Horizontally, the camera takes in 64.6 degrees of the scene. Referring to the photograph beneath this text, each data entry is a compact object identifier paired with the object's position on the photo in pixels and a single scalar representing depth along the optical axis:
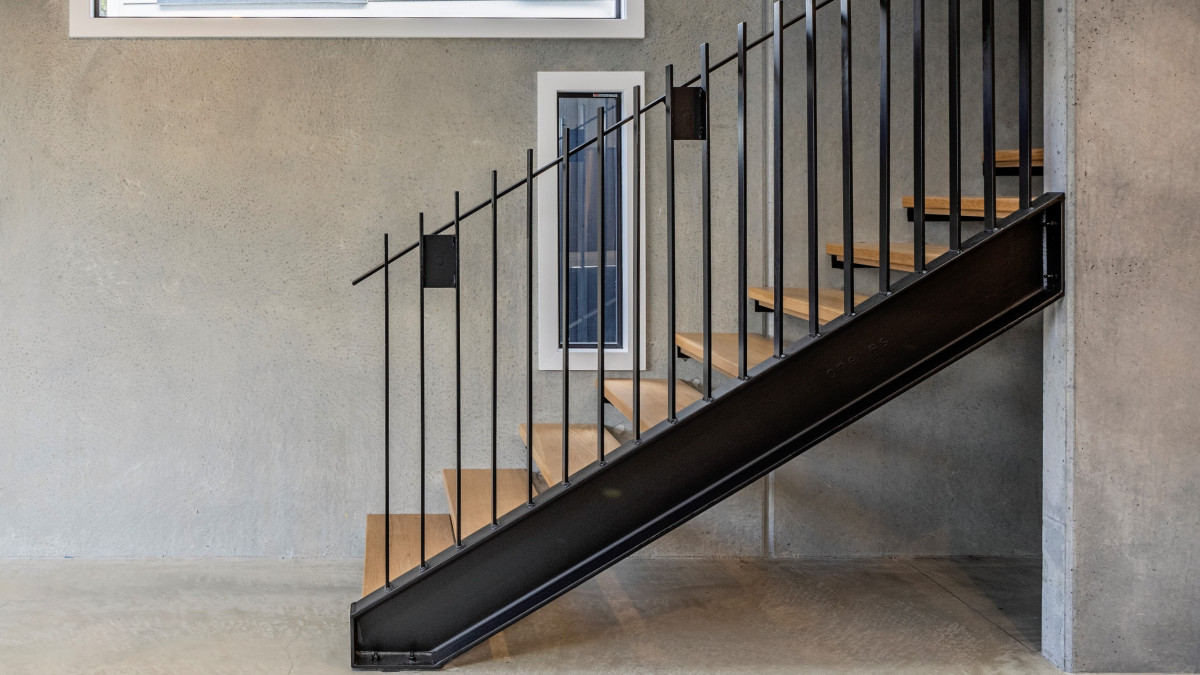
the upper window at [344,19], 3.66
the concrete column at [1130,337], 2.63
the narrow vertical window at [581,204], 3.77
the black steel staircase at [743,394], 2.55
